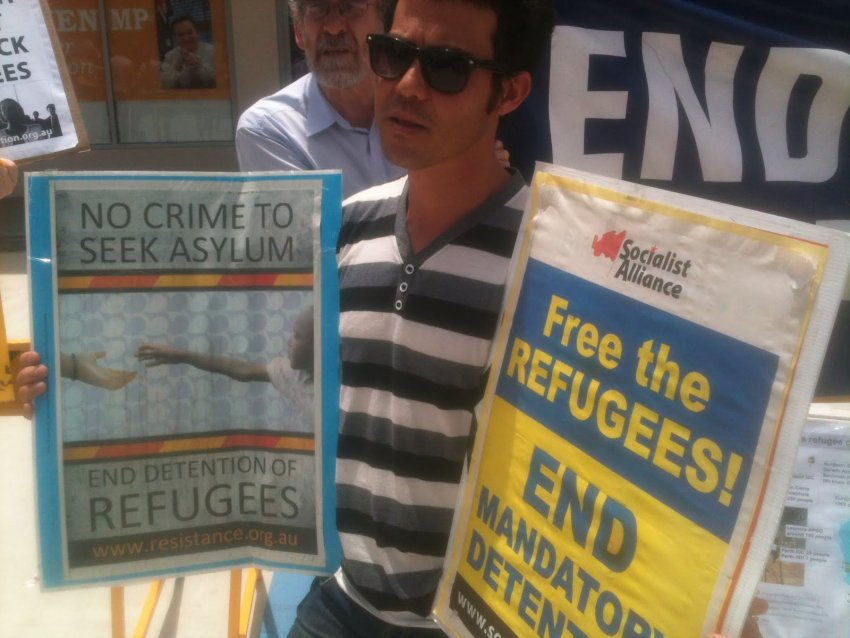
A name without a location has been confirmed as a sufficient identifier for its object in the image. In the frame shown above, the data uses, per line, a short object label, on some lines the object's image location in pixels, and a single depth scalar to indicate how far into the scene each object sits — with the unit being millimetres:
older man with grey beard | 2277
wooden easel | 1973
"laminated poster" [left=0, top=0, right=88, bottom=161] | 2244
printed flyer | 1364
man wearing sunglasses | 1307
